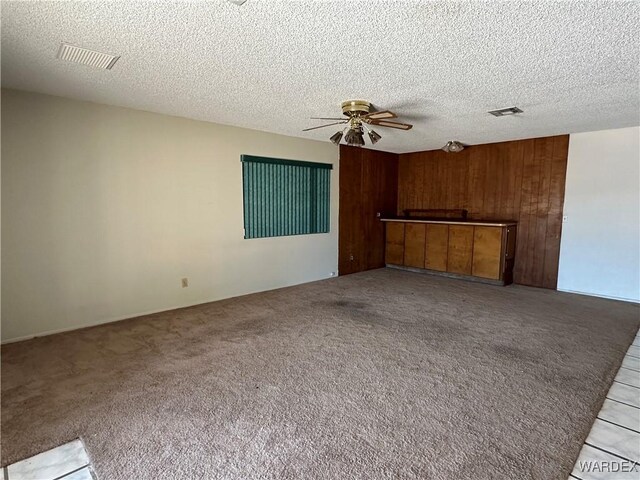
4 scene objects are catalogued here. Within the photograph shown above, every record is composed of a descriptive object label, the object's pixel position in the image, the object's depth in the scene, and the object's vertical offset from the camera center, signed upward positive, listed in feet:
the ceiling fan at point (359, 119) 11.12 +2.95
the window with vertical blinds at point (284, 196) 15.55 +0.47
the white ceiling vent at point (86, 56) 7.48 +3.37
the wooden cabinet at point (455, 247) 17.56 -2.28
